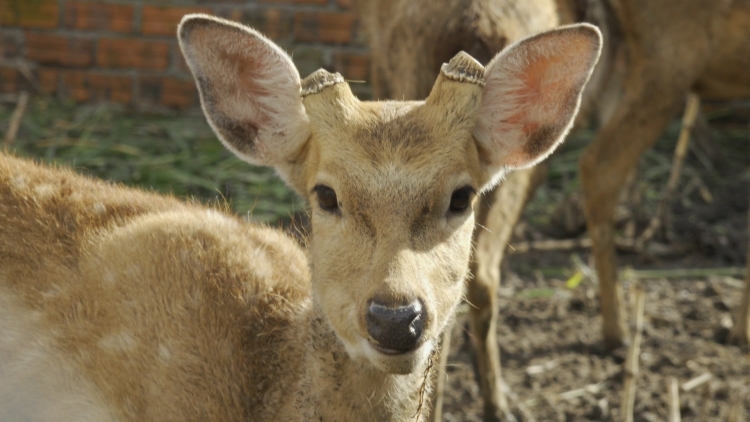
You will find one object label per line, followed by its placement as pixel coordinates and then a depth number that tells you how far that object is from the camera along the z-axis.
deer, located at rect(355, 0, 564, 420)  8.62
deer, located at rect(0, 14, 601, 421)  5.97
